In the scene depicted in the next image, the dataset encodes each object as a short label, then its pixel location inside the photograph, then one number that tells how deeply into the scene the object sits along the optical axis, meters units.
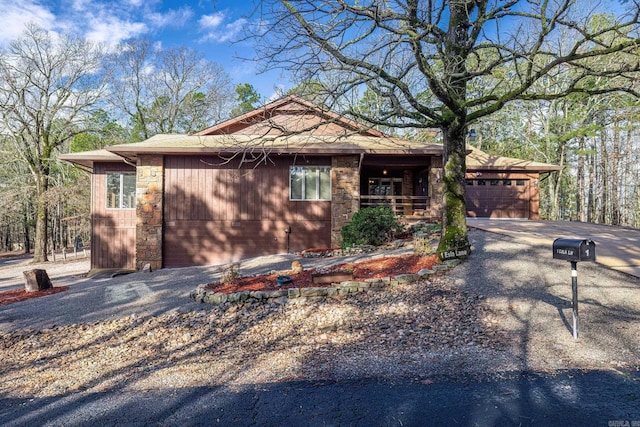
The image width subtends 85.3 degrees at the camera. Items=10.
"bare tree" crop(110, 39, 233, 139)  24.47
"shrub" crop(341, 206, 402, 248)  9.95
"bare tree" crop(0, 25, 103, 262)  16.81
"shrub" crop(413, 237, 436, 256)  7.21
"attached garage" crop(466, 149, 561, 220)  15.63
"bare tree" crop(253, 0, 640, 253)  5.20
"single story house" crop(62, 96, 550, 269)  11.02
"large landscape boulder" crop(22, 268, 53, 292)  8.19
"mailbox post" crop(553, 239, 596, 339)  3.48
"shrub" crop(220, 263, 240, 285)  6.93
